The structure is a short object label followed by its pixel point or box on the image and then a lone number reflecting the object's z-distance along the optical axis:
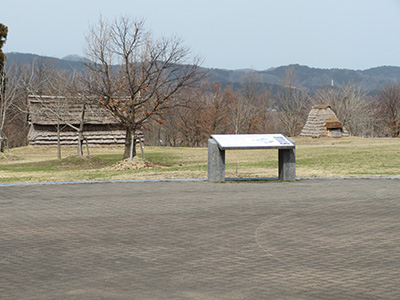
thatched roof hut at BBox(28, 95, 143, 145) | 40.75
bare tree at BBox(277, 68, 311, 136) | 75.26
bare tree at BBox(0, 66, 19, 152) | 37.44
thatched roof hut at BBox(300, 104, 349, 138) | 49.22
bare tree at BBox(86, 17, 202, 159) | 26.16
